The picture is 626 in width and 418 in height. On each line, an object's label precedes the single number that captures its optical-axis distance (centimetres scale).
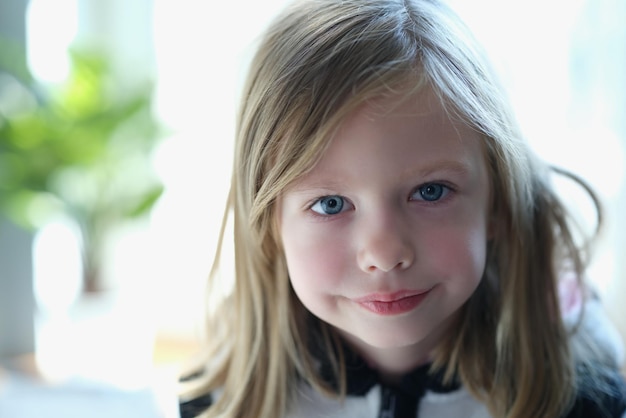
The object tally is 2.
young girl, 76
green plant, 188
